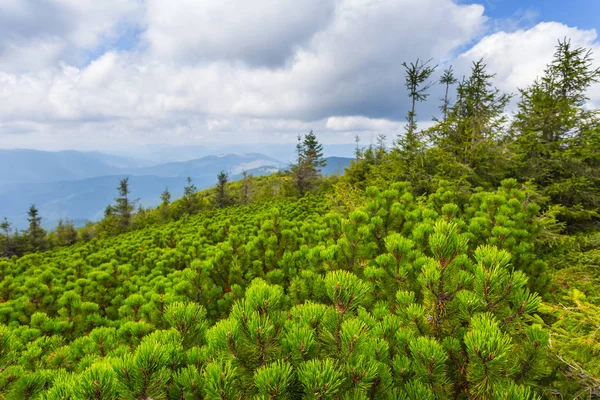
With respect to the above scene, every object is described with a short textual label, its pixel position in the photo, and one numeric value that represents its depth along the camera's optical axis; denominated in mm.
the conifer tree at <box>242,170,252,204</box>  45825
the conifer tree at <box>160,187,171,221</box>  39938
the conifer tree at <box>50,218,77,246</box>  41444
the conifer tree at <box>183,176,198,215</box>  39538
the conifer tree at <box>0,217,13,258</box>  35531
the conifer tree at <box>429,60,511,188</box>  9445
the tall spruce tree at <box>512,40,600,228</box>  8617
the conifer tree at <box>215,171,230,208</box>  41562
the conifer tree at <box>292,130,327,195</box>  34688
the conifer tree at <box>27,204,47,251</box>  37469
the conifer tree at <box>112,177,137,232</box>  40750
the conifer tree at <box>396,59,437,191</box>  10055
